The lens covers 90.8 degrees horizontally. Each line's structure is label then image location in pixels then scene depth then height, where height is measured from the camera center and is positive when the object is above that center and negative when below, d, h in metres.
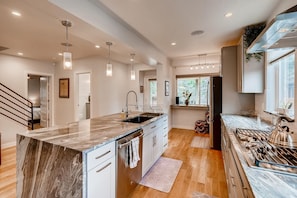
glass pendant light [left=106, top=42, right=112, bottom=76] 2.70 +0.52
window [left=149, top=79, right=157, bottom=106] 6.46 +0.30
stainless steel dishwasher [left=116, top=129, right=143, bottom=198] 1.78 -0.99
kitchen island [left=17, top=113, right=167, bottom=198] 1.31 -0.61
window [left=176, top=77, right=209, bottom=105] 5.66 +0.30
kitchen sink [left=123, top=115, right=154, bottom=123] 3.18 -0.47
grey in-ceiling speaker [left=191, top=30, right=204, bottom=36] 3.04 +1.37
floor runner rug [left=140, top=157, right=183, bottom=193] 2.34 -1.40
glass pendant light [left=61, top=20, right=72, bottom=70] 1.99 +0.52
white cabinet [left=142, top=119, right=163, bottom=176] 2.50 -0.90
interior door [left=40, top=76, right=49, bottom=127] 5.83 -0.18
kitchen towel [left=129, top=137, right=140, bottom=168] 1.97 -0.76
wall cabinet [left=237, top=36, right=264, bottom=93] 2.75 +0.43
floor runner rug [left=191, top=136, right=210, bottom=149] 4.05 -1.35
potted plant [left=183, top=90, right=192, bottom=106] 5.75 +0.07
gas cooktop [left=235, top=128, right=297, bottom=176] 0.95 -0.45
